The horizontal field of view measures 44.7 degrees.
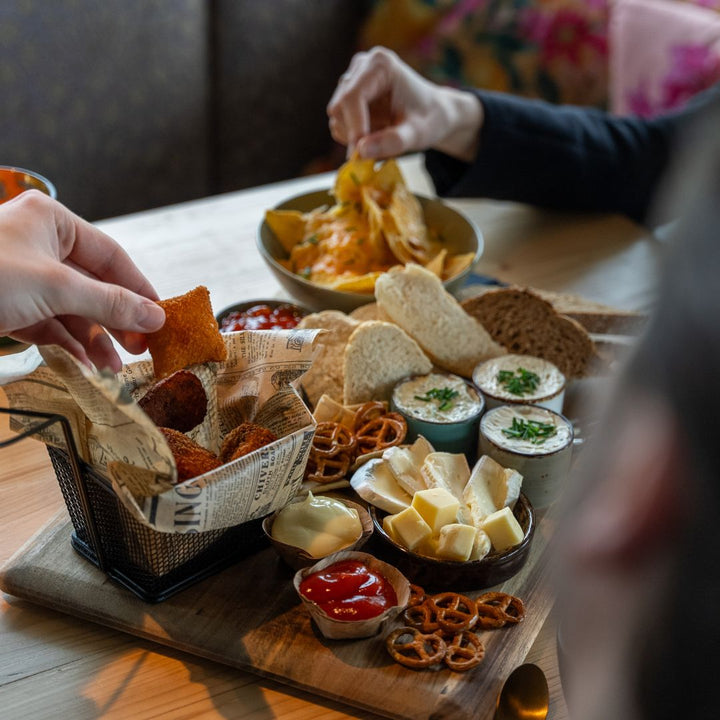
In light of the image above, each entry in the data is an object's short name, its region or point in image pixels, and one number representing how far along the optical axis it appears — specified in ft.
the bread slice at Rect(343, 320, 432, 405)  4.66
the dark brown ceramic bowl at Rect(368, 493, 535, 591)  3.64
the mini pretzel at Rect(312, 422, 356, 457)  4.27
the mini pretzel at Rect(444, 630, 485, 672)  3.37
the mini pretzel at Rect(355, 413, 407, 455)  4.30
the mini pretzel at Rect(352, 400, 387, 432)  4.52
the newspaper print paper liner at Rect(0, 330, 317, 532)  3.19
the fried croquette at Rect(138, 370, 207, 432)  3.81
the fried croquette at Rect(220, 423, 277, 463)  3.63
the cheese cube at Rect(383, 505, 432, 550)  3.67
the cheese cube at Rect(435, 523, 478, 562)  3.60
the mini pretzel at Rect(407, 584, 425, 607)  3.60
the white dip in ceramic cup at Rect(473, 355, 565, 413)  4.61
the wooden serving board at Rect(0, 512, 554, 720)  3.30
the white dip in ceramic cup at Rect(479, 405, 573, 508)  4.18
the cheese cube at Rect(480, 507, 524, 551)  3.73
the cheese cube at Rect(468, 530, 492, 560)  3.69
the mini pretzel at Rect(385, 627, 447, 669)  3.36
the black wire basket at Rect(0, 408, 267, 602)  3.46
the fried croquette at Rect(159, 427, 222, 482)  3.42
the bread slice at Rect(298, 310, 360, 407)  4.85
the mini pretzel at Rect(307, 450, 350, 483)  4.21
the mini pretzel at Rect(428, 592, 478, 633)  3.51
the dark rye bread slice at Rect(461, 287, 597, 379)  5.16
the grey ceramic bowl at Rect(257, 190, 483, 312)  5.40
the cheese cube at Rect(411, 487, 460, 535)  3.70
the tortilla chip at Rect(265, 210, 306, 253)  6.03
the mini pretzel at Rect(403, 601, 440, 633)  3.52
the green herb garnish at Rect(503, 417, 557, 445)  4.31
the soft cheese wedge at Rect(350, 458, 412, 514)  3.87
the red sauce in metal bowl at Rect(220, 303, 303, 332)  5.18
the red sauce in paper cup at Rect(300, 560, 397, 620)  3.41
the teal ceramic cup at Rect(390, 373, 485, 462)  4.41
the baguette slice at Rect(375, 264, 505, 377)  5.00
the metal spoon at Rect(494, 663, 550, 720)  3.26
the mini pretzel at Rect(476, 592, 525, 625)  3.62
